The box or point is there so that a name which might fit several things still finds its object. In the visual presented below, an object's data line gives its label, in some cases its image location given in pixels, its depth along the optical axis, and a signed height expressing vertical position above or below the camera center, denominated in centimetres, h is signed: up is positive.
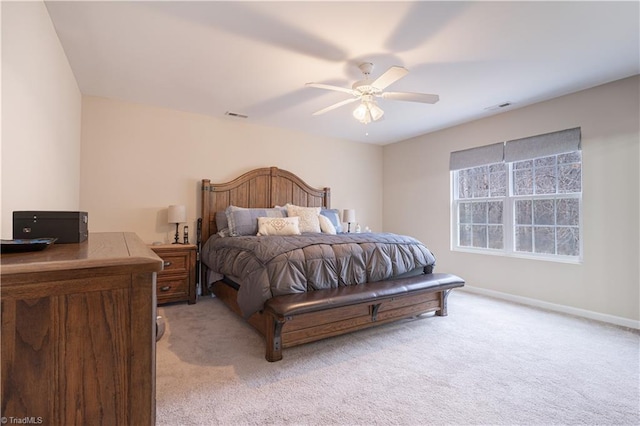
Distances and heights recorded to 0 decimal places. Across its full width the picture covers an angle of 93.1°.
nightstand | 341 -68
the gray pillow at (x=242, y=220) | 369 -6
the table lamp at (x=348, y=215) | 504 +1
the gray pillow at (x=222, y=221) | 393 -7
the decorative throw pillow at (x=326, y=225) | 411 -13
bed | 224 -53
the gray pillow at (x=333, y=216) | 442 +0
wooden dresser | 66 -29
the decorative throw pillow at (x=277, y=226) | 362 -13
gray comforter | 231 -40
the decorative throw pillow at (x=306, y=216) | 398 +0
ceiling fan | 248 +105
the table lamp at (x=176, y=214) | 363 +1
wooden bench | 214 -74
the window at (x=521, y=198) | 337 +24
